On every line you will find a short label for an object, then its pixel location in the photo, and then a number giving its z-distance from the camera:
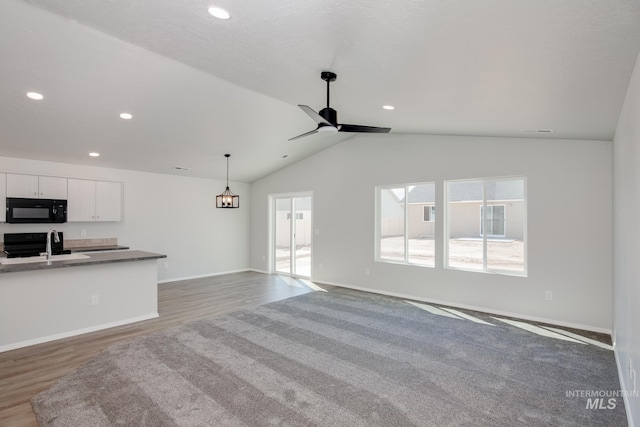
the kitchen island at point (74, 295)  3.66
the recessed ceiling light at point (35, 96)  3.51
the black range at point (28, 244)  4.52
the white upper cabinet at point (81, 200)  5.81
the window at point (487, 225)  4.86
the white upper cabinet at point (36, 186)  5.21
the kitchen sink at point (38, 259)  3.94
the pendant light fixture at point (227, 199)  6.42
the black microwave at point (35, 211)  5.10
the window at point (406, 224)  5.82
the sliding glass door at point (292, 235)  7.89
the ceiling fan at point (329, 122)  2.96
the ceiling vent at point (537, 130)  3.95
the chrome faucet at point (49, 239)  4.27
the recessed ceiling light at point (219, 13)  2.05
